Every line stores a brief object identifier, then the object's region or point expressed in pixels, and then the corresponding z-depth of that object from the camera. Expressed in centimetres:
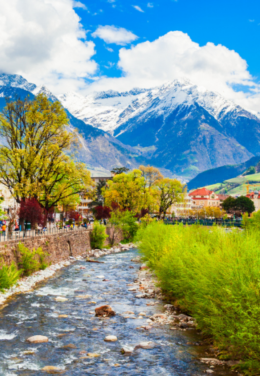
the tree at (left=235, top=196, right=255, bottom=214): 18238
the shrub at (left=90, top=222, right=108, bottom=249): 6256
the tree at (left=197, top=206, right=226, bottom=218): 19138
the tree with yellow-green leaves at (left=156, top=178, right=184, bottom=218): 10944
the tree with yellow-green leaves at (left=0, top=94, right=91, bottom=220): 4295
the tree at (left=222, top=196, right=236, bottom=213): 18625
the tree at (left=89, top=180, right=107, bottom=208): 13888
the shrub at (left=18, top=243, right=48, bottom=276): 3198
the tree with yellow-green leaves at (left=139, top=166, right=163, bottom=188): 10119
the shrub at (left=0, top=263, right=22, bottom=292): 2584
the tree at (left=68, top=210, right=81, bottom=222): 7575
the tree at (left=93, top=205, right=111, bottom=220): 8125
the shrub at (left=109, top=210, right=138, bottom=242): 7681
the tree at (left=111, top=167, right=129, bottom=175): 15300
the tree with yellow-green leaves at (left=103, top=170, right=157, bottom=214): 8906
